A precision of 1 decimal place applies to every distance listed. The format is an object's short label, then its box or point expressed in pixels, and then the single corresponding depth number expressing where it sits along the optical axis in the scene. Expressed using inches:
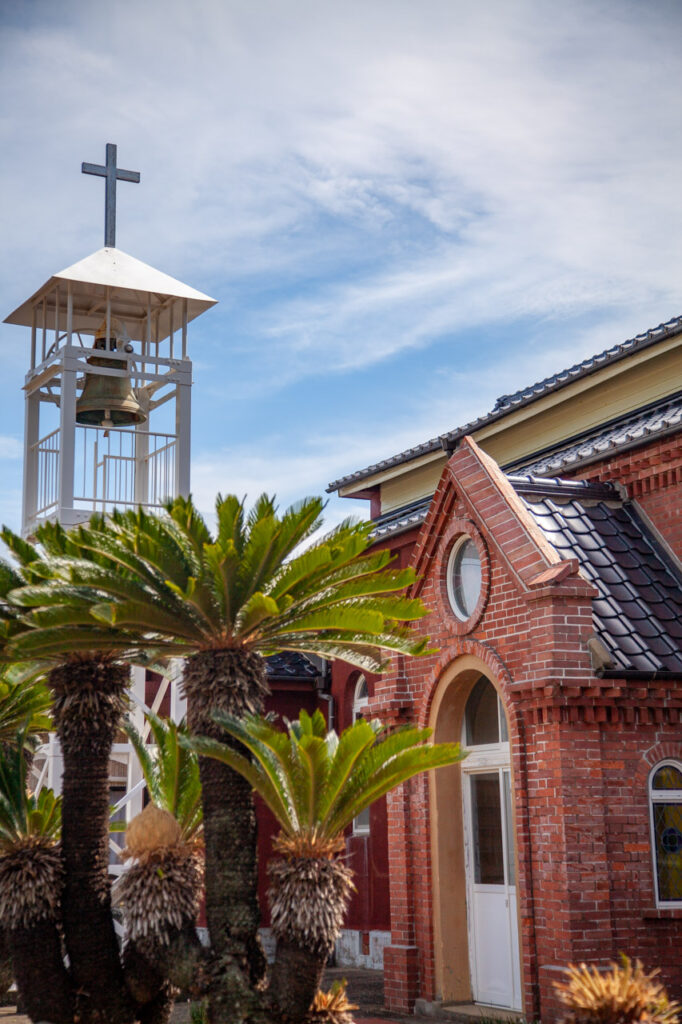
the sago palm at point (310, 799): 434.6
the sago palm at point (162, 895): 462.9
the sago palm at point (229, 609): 450.0
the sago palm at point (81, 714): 470.3
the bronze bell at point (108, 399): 709.9
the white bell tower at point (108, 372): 697.0
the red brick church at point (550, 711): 486.0
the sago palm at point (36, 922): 475.5
